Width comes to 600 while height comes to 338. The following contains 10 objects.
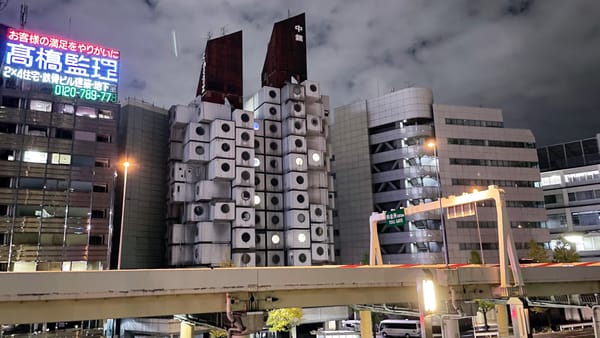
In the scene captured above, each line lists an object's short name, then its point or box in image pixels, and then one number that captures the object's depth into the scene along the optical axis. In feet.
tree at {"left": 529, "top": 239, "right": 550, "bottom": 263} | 228.63
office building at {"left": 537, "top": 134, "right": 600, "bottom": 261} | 295.48
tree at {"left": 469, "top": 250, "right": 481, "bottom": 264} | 223.71
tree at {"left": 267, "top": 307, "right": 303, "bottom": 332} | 155.53
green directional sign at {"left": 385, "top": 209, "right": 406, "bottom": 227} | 121.49
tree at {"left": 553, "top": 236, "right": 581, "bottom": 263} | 230.89
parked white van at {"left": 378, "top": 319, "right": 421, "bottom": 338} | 175.73
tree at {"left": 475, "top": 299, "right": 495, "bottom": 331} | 188.45
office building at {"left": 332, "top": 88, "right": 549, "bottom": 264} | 253.65
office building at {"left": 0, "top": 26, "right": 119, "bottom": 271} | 179.22
